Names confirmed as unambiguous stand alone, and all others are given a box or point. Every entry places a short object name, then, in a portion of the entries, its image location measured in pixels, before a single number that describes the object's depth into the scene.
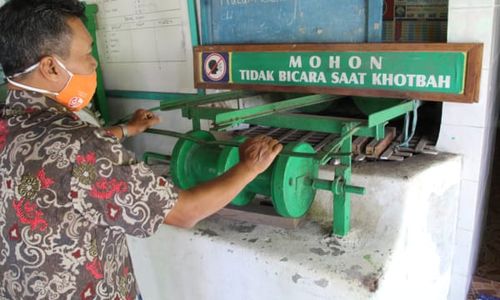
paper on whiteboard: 2.68
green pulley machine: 1.57
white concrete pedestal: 1.60
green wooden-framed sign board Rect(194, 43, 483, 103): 1.82
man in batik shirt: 1.11
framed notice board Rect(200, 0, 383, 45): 2.11
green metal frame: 1.53
